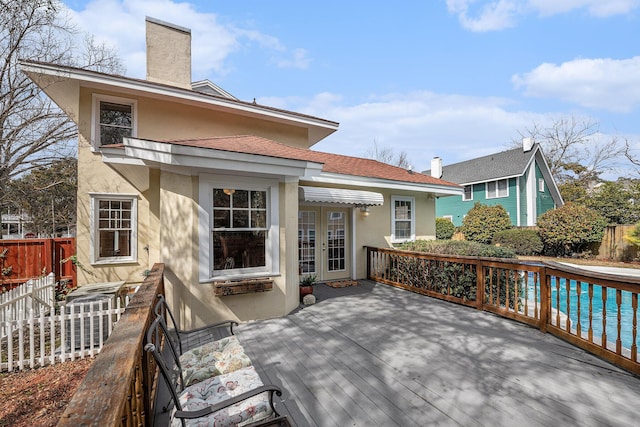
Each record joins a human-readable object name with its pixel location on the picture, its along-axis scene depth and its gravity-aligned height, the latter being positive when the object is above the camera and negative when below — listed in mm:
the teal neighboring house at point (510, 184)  21812 +2298
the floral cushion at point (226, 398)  2189 -1561
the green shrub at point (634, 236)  14055 -1179
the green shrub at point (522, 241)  16969 -1664
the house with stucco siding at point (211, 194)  5254 +489
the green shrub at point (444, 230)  21078 -1230
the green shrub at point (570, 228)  15625 -891
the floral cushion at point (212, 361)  2789 -1555
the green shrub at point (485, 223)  18594 -650
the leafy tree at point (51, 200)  12522 +924
